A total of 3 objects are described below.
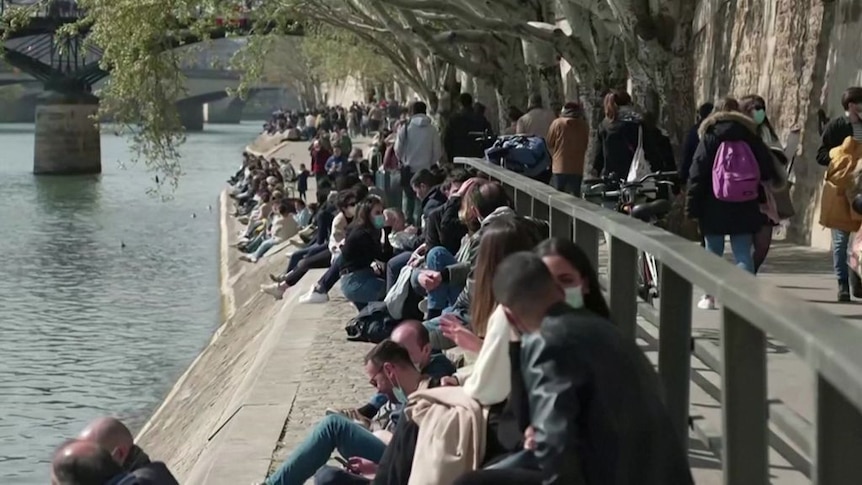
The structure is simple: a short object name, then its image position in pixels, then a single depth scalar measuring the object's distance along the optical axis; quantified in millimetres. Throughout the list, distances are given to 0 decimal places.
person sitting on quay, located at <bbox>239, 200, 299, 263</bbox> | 28578
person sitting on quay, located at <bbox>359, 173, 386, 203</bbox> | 20609
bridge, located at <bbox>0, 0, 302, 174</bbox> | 77375
